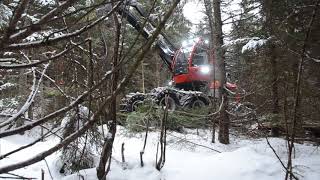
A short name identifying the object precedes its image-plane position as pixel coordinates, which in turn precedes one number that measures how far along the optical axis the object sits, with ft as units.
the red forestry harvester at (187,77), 25.83
